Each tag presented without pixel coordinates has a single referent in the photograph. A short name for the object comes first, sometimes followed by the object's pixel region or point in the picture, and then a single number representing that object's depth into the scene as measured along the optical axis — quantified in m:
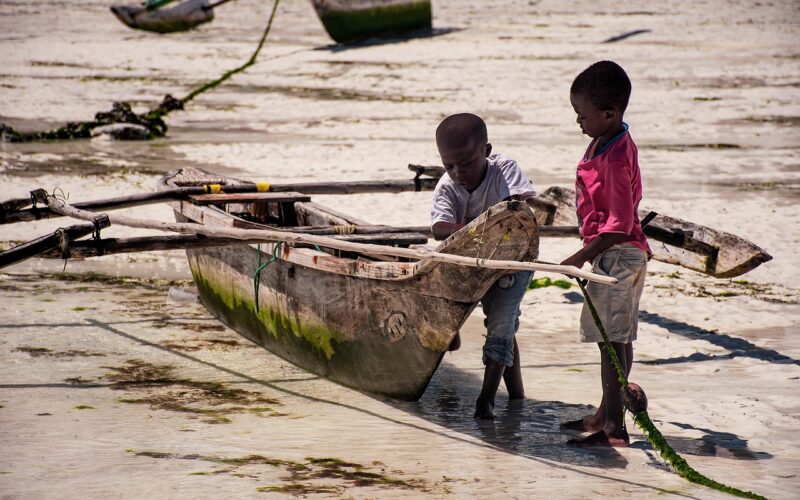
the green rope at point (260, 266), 9.87
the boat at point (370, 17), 34.78
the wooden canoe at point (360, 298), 8.00
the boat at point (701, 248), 11.33
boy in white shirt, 8.32
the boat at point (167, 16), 34.81
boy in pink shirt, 7.46
